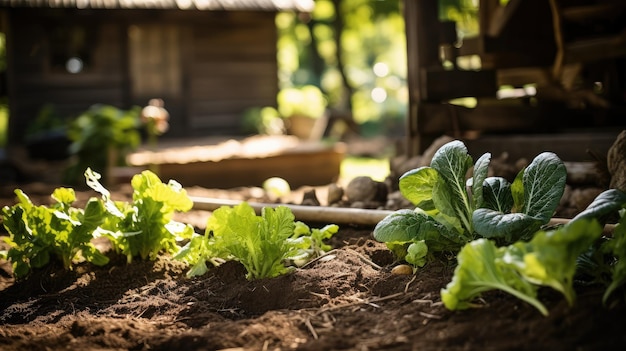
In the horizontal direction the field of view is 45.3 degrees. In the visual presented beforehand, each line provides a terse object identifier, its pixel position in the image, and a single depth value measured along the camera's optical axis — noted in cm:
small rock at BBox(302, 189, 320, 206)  523
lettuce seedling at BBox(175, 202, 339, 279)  343
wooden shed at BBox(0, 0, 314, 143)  1385
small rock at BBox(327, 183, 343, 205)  539
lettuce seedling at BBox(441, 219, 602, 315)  229
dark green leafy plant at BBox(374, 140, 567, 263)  315
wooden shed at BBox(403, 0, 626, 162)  629
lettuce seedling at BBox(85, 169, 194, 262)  385
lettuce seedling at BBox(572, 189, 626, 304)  256
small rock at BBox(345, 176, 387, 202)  529
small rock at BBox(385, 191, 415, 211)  490
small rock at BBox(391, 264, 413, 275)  336
